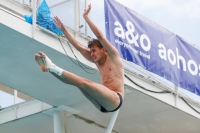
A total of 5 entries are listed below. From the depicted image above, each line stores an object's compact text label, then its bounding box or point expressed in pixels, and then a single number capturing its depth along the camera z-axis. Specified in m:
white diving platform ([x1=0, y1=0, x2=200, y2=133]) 10.15
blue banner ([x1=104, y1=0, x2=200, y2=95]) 11.29
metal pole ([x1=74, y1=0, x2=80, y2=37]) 11.05
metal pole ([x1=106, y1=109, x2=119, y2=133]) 12.08
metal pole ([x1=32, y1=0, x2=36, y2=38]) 9.97
